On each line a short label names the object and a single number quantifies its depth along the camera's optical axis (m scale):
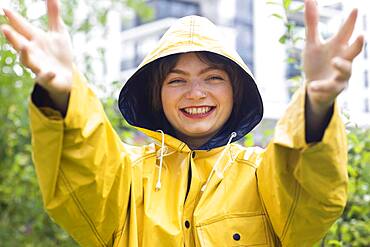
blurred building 18.28
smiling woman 1.61
